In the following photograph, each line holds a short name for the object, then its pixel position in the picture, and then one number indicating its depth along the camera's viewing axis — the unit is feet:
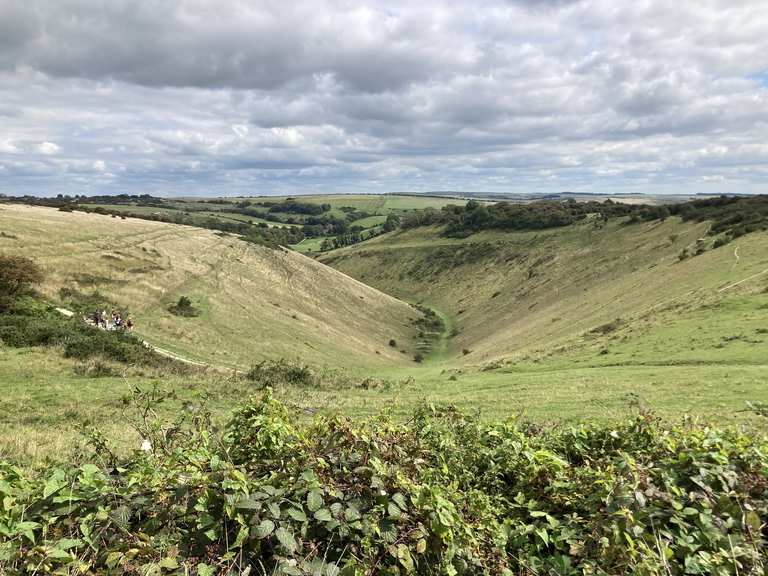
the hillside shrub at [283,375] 90.38
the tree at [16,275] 101.91
